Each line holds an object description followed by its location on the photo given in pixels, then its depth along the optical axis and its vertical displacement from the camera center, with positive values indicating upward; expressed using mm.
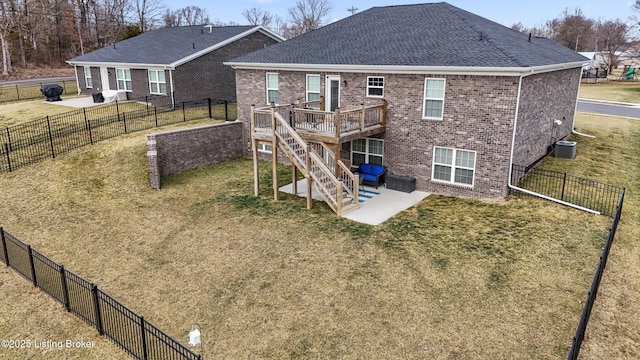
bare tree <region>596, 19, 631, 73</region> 80438 +4225
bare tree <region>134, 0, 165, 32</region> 76062 +7241
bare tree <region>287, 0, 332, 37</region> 103750 +8937
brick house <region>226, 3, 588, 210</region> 16625 -1183
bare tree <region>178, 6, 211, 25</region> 109444 +10501
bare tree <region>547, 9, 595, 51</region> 102000 +6407
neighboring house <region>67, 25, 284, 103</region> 29812 -185
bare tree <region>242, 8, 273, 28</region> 117500 +10192
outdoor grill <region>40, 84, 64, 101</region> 33031 -2246
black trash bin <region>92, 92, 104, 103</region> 32156 -2523
